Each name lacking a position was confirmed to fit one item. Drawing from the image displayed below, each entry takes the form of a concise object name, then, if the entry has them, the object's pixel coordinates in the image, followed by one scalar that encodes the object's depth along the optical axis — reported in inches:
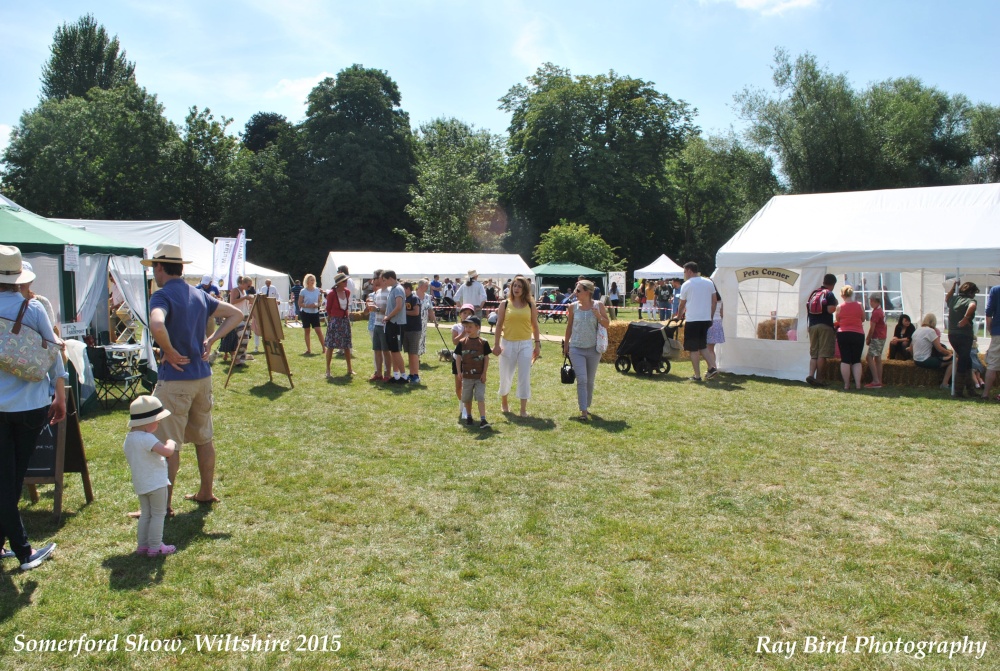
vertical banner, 684.4
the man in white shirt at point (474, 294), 756.0
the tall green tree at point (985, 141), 1396.4
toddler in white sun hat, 154.7
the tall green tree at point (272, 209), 1812.3
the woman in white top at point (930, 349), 409.1
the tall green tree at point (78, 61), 2303.2
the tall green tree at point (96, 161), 1747.0
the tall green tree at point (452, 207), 1572.3
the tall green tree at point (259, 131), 2258.9
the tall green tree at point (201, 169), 1829.5
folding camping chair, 350.0
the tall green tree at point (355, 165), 1755.7
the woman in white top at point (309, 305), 530.6
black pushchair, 457.7
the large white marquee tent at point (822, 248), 406.0
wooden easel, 384.2
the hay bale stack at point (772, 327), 461.7
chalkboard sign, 184.5
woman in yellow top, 307.7
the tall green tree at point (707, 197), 1635.1
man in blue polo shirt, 169.3
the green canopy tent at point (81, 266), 307.3
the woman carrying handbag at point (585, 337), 306.7
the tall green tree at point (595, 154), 1718.8
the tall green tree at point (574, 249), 1412.4
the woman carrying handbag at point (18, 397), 144.3
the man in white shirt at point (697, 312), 429.7
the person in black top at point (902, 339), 453.1
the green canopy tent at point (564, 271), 1190.3
